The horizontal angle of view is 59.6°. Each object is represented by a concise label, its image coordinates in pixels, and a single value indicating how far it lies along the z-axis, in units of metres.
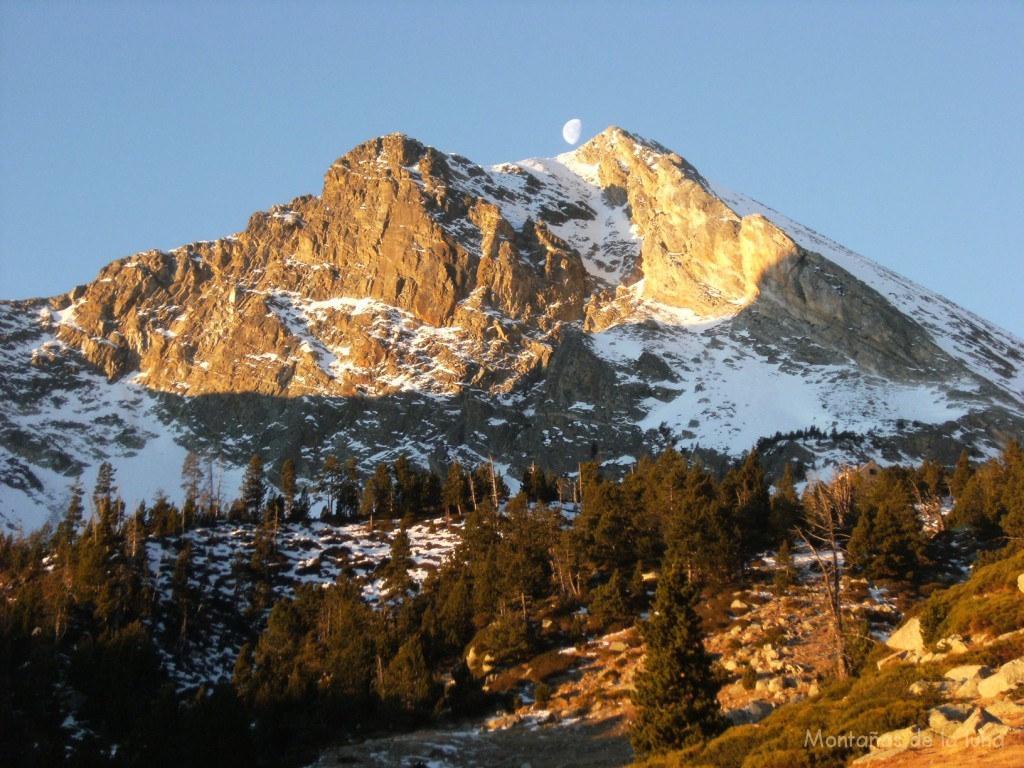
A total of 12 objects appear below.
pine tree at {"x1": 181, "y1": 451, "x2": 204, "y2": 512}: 107.15
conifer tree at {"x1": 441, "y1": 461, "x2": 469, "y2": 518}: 97.71
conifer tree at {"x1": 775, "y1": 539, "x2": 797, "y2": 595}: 59.91
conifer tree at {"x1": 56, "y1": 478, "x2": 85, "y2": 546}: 80.43
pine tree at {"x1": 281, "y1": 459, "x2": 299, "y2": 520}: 101.88
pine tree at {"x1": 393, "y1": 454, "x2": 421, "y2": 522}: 101.81
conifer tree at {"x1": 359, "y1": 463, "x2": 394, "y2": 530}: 101.12
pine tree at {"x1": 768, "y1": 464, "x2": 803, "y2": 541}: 73.06
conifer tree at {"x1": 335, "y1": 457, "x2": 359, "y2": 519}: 105.12
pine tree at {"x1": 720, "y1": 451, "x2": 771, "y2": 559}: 71.00
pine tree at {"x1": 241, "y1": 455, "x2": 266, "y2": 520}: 105.11
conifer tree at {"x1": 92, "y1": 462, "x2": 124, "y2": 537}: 75.25
